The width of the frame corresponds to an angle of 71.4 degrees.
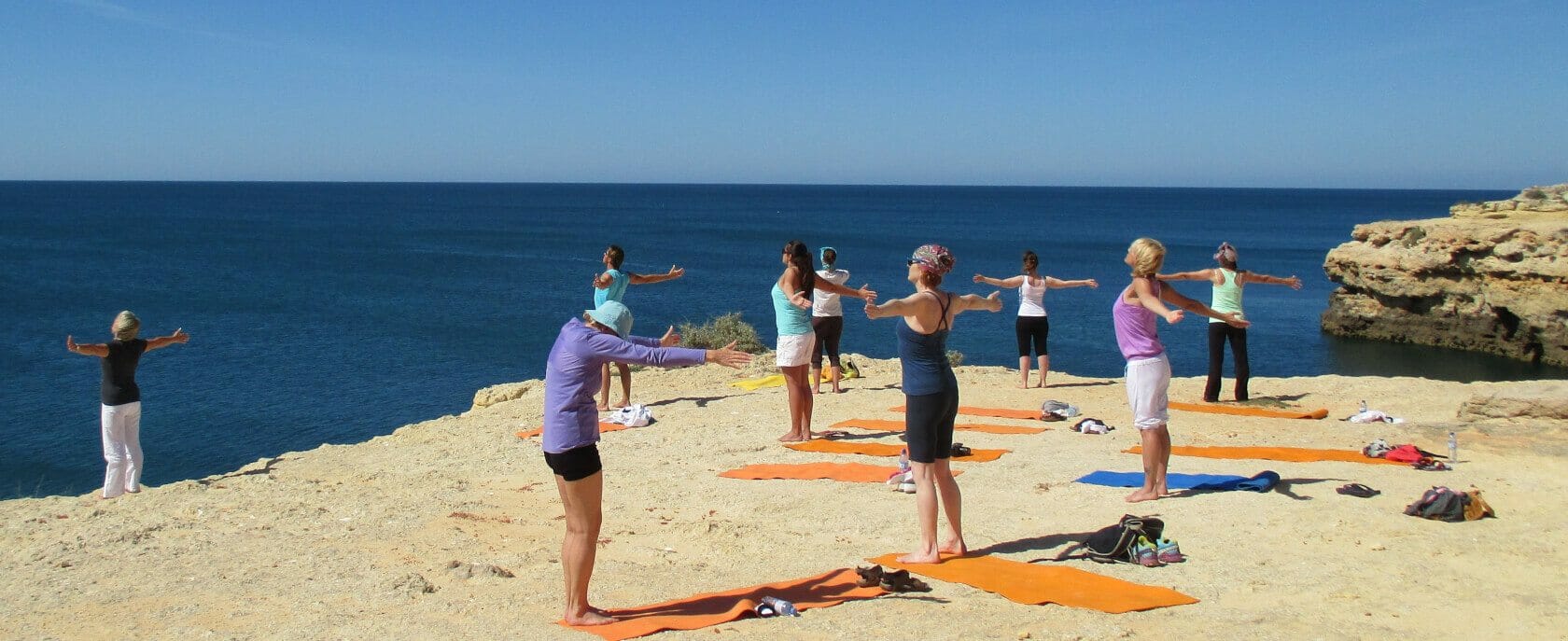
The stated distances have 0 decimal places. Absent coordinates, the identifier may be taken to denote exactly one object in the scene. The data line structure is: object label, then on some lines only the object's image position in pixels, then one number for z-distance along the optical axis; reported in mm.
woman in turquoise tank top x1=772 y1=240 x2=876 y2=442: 9520
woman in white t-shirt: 11992
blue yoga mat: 8359
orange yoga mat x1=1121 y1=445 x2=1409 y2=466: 9820
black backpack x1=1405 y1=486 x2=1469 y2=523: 7469
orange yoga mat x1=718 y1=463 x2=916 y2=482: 9508
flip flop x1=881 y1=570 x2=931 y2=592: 6328
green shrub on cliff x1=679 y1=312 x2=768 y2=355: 22281
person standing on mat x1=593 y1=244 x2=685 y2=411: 11758
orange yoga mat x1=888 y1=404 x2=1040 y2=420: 12755
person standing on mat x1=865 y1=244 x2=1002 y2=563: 6418
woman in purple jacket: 5562
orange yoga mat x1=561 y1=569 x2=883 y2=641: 5914
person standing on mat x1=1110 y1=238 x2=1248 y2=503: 7770
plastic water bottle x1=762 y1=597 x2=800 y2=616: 6051
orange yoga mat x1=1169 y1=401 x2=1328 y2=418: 12508
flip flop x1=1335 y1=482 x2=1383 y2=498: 8094
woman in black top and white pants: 9805
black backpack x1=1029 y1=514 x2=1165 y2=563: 6805
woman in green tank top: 11984
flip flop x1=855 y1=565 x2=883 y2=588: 6445
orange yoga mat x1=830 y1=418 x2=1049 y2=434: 11656
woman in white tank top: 13797
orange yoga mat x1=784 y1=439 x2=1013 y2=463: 10555
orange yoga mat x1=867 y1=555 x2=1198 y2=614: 6008
